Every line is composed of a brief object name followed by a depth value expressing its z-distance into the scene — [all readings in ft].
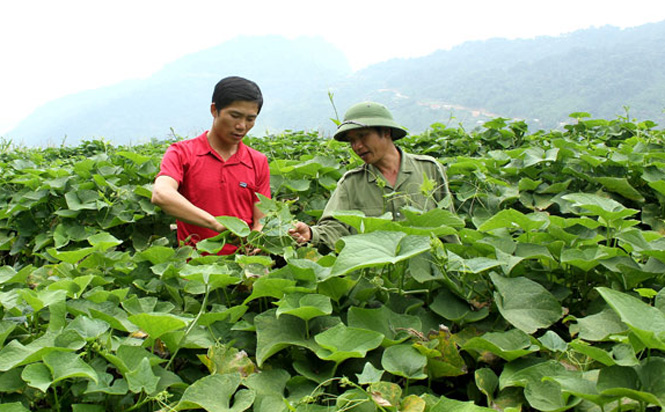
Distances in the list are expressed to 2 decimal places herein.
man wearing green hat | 8.71
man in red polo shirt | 9.20
